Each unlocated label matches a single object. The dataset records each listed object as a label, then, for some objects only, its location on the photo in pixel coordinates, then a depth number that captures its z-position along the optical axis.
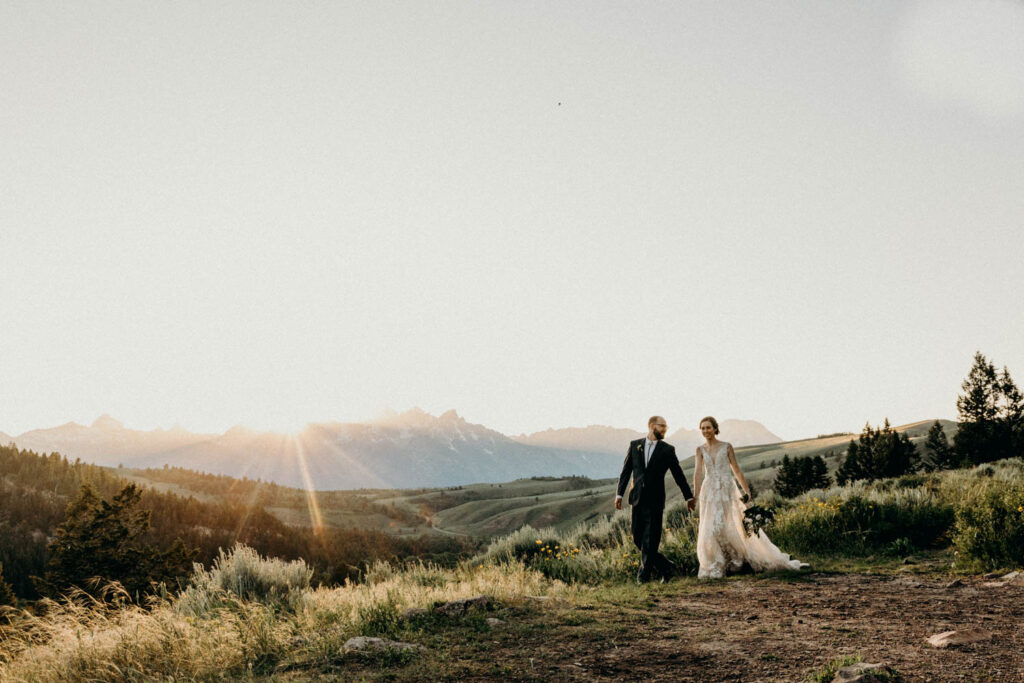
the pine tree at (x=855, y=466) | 38.84
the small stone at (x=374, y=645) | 5.35
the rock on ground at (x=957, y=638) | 4.89
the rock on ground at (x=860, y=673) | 3.82
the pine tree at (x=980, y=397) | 54.62
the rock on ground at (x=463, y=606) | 6.61
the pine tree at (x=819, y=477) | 37.50
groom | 9.30
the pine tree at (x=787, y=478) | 36.96
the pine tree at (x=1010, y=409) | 45.47
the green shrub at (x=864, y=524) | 11.03
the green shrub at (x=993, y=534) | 8.36
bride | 9.35
